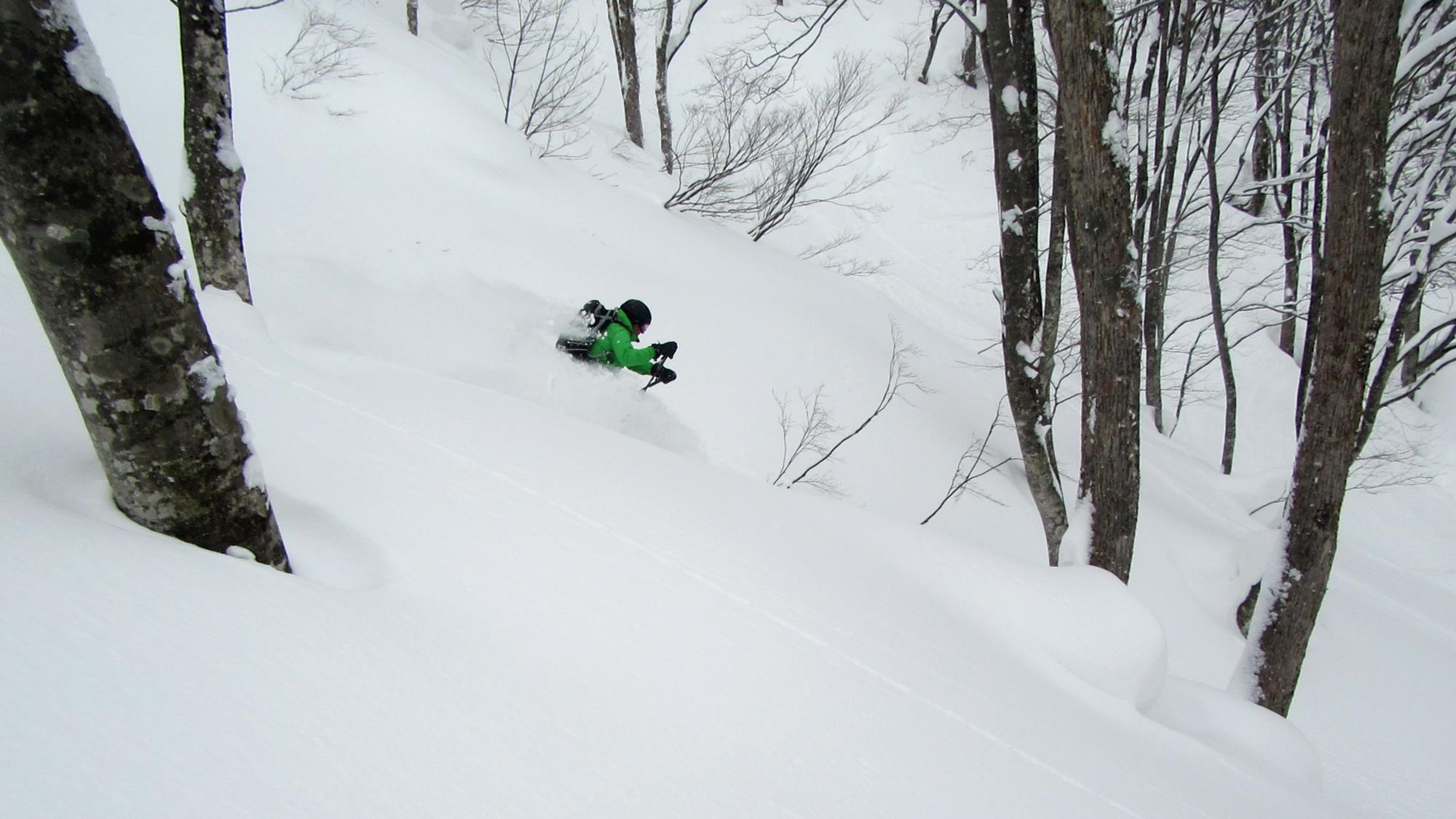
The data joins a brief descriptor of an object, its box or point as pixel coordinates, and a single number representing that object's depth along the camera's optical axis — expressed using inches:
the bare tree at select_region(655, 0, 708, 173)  486.0
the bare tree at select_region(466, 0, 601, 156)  400.2
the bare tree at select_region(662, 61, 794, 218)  392.8
